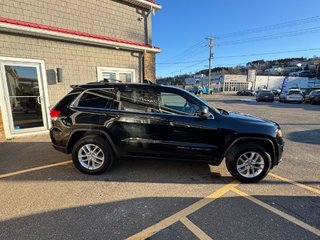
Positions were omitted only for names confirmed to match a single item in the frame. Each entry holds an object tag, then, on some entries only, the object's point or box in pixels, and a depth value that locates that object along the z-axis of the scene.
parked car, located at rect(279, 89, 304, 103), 22.89
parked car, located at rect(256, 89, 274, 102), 25.97
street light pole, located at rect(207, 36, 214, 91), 45.90
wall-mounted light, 7.12
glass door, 6.33
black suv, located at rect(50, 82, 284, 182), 3.63
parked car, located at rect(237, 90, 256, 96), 48.31
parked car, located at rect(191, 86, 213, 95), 54.53
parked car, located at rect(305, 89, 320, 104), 20.81
